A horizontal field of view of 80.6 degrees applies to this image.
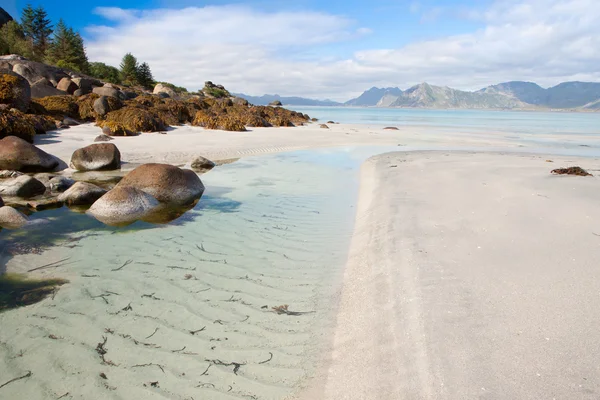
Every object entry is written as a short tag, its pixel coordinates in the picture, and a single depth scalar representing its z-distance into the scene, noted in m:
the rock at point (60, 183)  7.32
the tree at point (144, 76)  46.52
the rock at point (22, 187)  6.73
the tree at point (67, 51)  41.06
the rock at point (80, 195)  6.42
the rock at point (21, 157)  8.65
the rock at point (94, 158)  9.27
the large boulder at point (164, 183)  6.73
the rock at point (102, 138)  13.27
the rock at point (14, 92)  14.68
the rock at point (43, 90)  20.96
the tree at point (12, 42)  38.84
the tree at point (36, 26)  52.66
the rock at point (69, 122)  16.64
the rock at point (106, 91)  22.35
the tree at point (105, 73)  43.38
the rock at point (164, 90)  38.27
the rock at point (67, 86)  23.39
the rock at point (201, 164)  10.11
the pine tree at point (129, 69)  46.22
